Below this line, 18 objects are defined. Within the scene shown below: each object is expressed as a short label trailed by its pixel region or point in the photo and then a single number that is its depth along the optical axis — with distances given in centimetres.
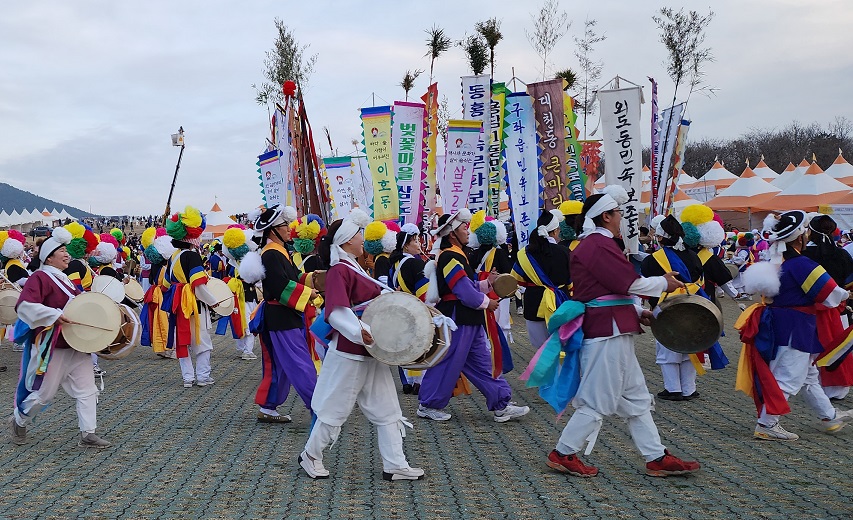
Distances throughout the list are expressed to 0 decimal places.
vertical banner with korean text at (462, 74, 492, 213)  1116
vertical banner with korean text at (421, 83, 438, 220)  1120
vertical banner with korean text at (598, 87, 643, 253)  945
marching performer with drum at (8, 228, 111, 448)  642
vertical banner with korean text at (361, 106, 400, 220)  1080
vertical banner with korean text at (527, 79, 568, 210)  1053
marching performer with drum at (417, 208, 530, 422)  750
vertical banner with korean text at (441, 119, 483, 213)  1086
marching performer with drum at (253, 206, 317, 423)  711
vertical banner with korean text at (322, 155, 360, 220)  1412
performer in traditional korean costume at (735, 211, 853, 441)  641
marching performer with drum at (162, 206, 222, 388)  915
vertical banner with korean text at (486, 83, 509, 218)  1116
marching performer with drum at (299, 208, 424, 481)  535
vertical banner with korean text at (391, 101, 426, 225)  1105
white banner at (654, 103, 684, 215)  1209
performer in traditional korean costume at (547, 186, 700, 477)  532
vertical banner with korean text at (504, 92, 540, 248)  1020
